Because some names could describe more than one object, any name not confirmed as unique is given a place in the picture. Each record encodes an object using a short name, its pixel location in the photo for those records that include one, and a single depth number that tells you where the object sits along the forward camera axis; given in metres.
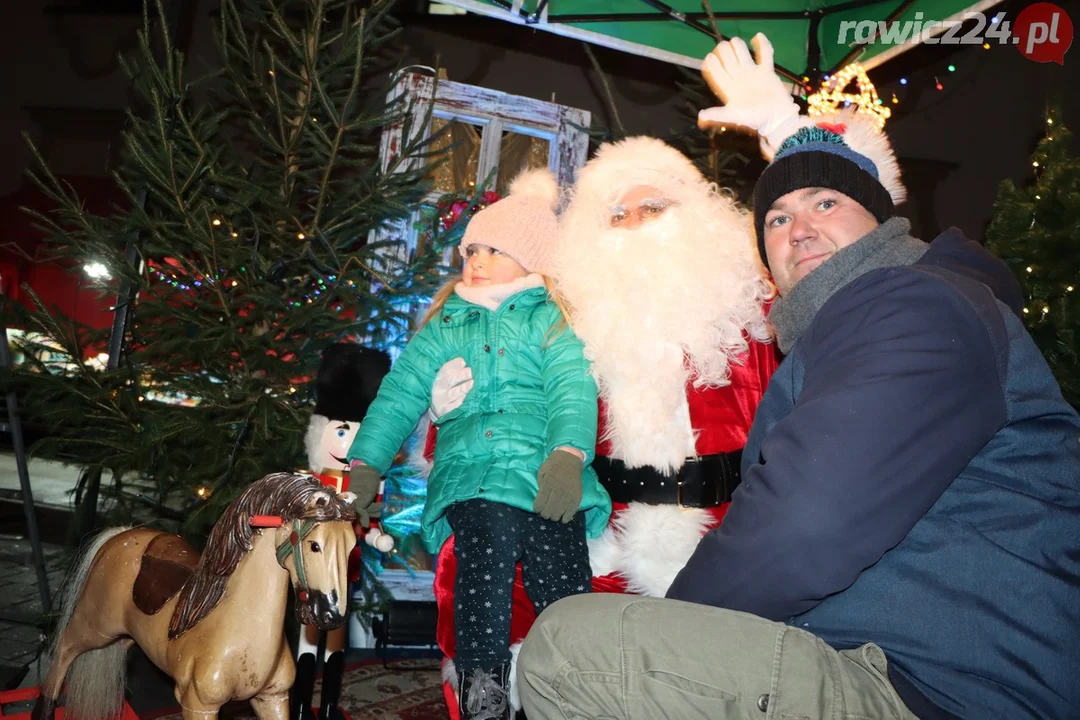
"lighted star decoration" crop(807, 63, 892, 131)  4.50
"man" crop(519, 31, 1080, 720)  1.24
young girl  2.33
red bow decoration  2.39
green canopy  4.58
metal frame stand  3.47
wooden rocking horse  1.95
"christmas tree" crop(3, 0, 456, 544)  3.16
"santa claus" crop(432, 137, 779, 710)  2.68
